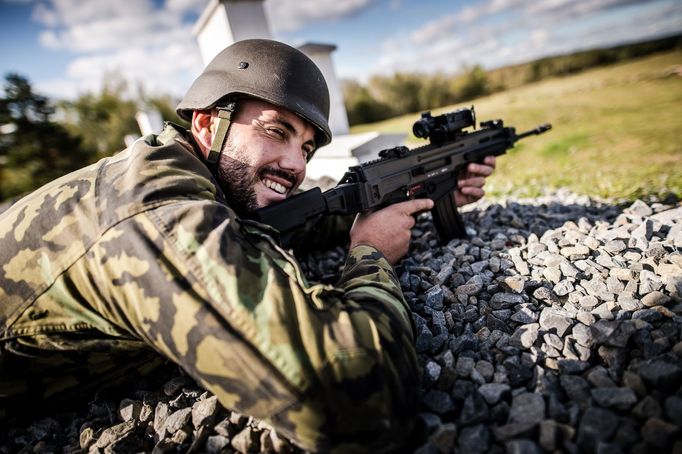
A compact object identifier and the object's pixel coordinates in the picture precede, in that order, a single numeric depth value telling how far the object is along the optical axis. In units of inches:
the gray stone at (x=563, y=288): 39.4
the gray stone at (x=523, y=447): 25.0
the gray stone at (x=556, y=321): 35.3
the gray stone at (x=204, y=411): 32.9
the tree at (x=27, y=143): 563.1
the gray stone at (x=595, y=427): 25.0
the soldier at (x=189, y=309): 23.1
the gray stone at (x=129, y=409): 35.6
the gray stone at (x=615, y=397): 27.1
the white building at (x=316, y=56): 72.7
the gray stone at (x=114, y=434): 33.0
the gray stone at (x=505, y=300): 39.1
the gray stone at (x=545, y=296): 38.9
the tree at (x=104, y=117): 957.1
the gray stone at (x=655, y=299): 35.8
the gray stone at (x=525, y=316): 37.1
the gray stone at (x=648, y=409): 25.9
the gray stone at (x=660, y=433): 24.0
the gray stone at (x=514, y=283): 40.4
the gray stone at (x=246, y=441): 30.2
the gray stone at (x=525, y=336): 35.1
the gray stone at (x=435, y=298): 40.3
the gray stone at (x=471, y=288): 41.1
